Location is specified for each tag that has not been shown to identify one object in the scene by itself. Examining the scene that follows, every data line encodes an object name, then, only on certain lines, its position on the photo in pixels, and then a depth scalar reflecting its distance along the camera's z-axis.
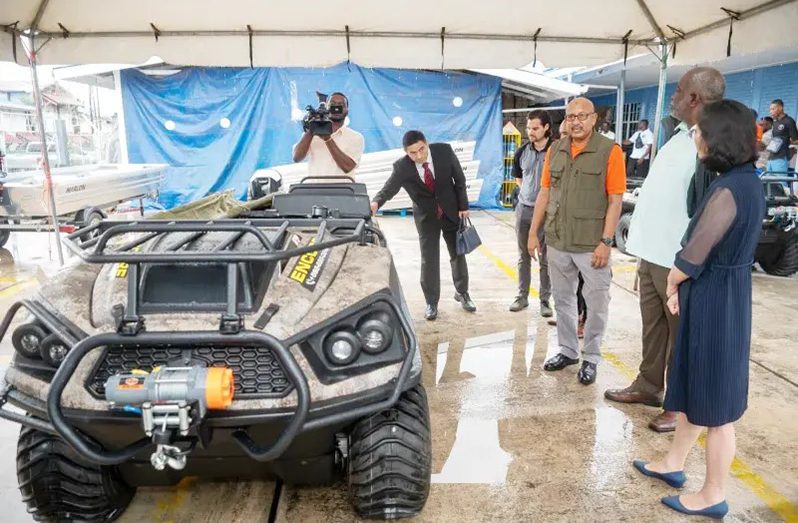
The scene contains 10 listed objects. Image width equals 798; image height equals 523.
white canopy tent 4.72
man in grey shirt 5.16
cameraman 4.66
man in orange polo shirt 3.56
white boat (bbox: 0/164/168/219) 7.27
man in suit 5.07
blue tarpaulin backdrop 11.77
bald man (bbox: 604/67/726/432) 2.93
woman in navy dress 2.25
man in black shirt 9.99
